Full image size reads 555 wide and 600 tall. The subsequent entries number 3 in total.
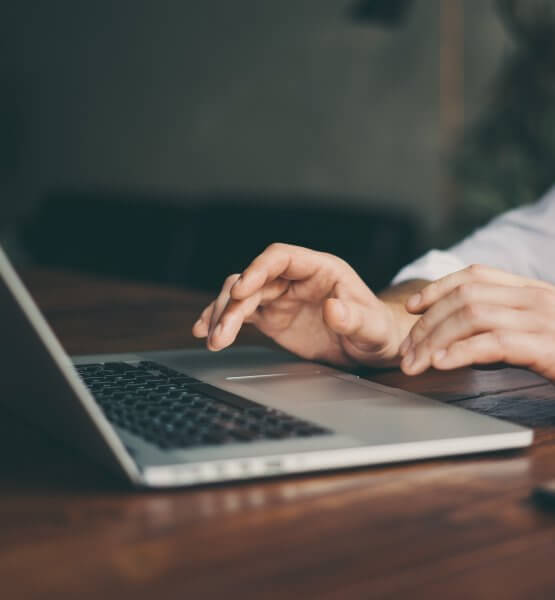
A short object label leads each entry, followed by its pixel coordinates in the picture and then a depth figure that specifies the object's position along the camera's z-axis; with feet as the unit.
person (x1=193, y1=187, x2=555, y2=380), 3.40
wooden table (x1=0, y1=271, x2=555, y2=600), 2.43
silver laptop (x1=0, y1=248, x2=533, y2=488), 2.75
